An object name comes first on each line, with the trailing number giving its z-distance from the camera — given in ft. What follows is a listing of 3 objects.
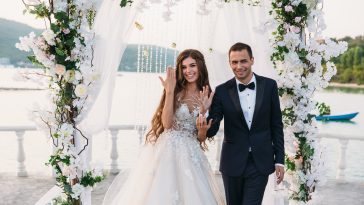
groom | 9.69
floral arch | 9.47
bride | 10.97
